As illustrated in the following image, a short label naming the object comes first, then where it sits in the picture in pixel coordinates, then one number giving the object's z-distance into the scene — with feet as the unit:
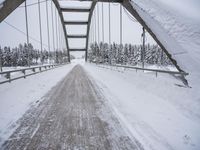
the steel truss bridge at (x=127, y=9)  33.14
